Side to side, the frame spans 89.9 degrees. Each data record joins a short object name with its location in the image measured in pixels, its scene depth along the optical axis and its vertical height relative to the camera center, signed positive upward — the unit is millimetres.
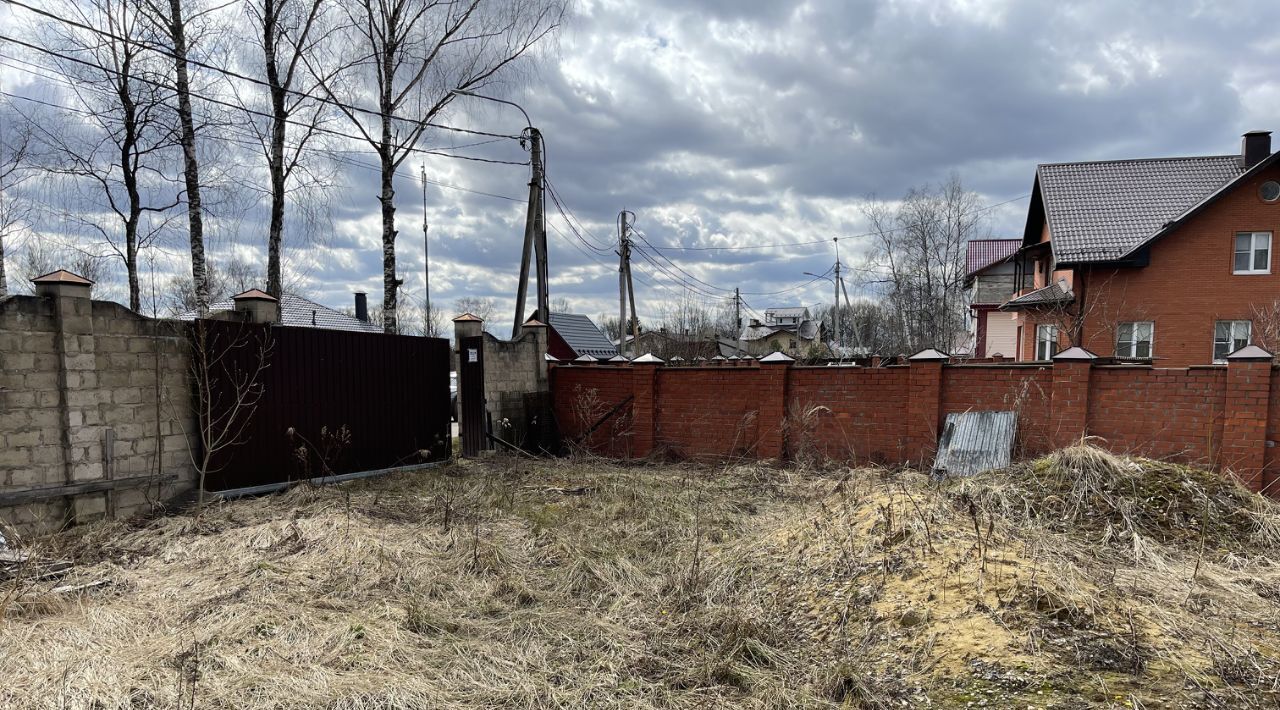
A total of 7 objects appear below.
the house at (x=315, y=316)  23156 +466
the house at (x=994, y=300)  26062 +1249
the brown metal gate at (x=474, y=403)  9492 -1104
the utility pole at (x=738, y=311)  44781 +1303
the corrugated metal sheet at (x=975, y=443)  7531 -1364
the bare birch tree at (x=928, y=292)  33281 +2050
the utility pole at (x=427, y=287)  25019 +1713
